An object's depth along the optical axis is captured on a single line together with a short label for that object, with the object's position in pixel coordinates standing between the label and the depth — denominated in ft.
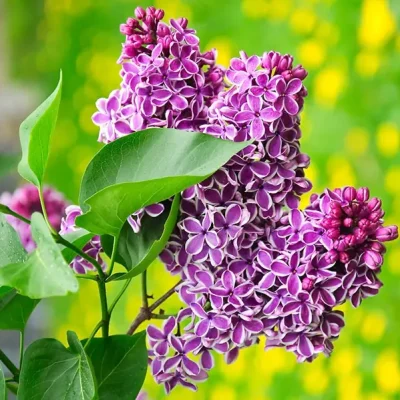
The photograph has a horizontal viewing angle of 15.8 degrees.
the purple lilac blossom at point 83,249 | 2.41
